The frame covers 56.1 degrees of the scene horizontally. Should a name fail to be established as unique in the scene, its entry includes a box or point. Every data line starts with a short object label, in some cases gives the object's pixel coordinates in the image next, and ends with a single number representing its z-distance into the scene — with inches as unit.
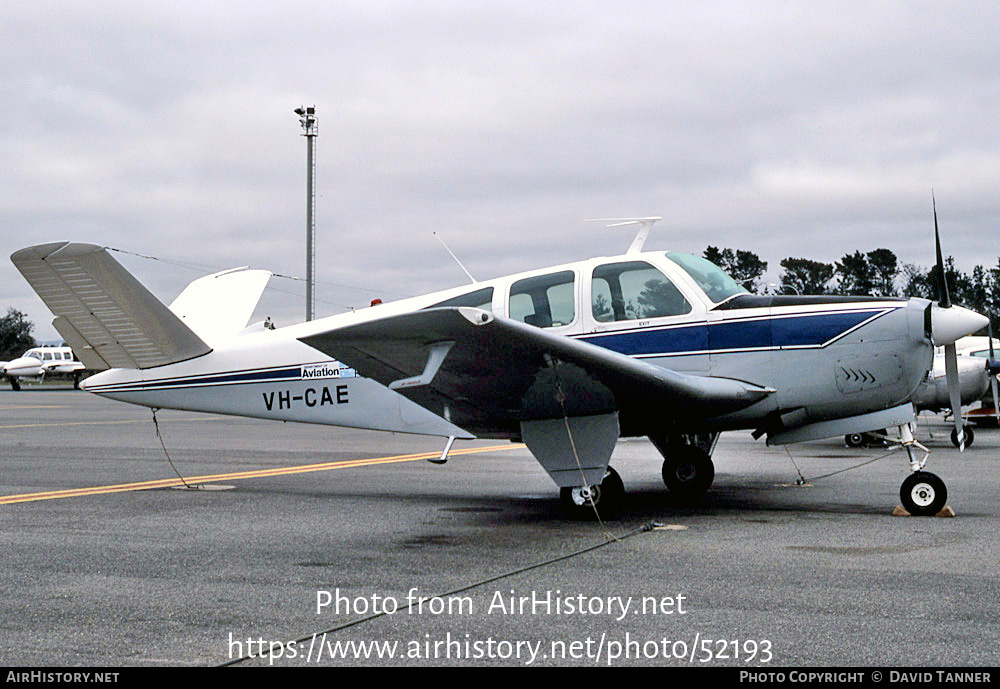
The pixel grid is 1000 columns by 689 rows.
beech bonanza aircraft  279.3
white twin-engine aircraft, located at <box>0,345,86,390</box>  2209.9
